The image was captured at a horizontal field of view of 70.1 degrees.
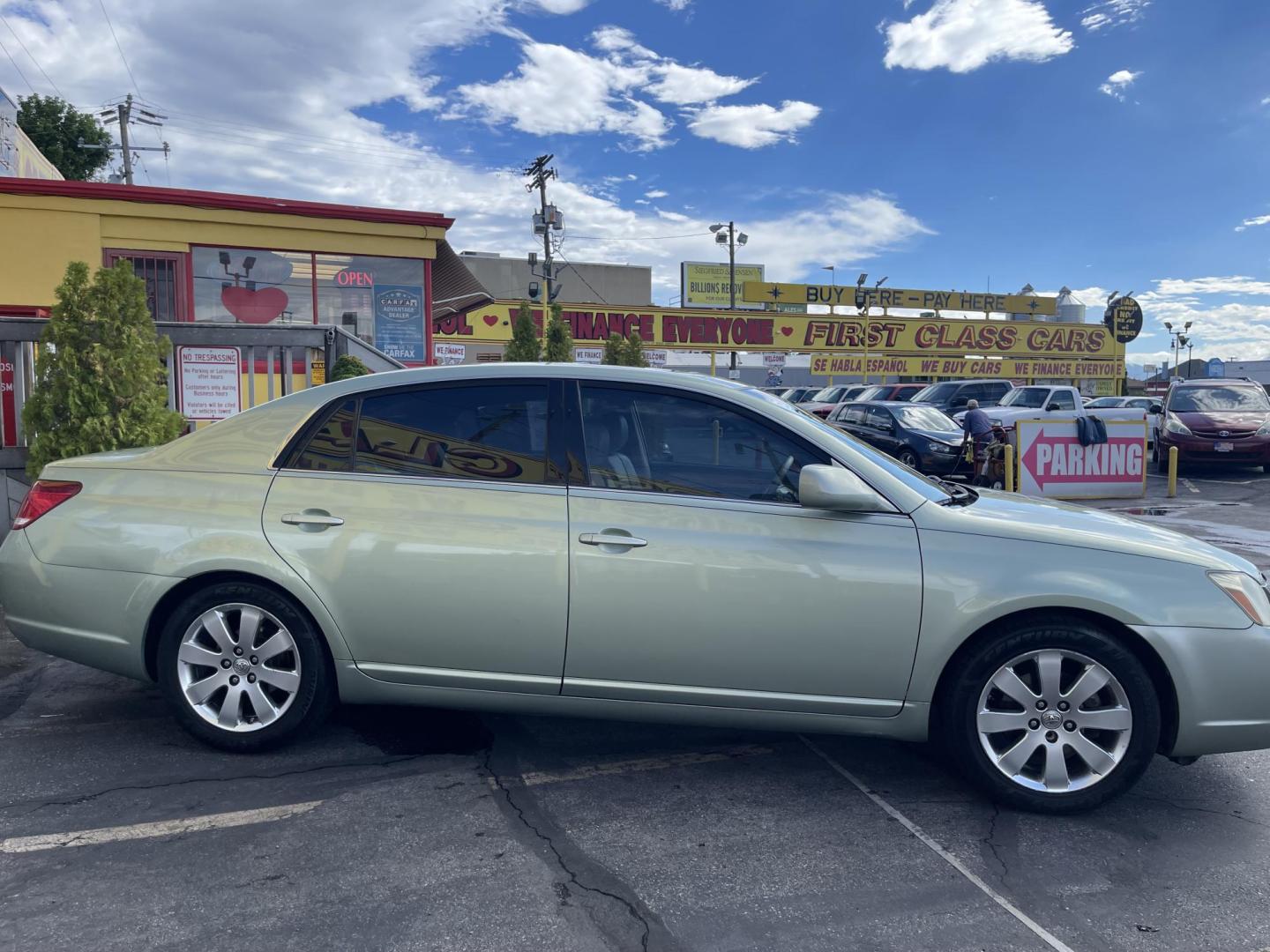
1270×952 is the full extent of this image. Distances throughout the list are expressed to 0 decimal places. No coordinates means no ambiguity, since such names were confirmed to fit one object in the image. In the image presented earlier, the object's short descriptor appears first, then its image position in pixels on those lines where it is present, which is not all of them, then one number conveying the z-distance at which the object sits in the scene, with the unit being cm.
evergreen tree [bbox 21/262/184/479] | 643
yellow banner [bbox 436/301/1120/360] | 3403
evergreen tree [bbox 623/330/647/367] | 2341
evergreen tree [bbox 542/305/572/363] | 2077
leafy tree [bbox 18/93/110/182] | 3891
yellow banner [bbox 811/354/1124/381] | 3900
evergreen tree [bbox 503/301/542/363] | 1898
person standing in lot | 1412
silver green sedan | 336
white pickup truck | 1747
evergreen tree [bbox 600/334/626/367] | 2330
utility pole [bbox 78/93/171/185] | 4294
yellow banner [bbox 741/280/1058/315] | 4819
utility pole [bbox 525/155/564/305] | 3425
